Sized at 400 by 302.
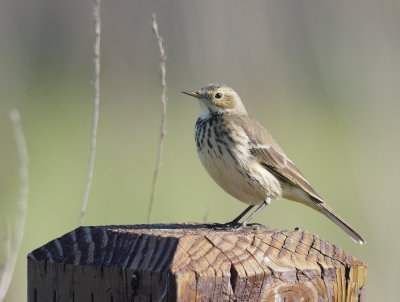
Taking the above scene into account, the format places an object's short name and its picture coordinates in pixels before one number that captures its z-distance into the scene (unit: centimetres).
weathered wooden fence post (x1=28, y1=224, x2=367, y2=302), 500
